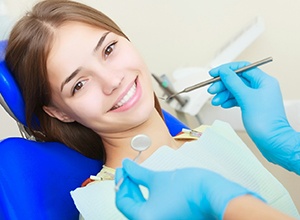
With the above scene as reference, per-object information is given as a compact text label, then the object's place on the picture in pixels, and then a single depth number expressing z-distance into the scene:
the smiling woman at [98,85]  1.19
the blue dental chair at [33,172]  1.17
